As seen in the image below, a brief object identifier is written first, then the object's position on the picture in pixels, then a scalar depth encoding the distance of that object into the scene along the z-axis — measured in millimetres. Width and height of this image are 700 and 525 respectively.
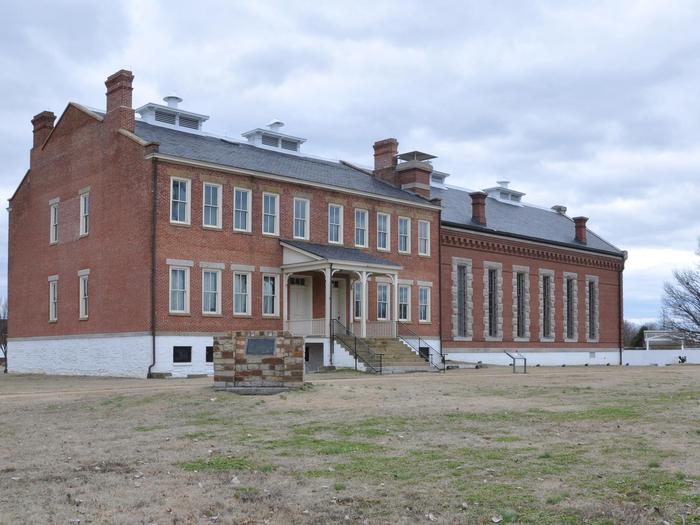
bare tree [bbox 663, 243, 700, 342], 77875
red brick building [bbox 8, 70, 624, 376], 34625
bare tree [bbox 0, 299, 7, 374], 95875
